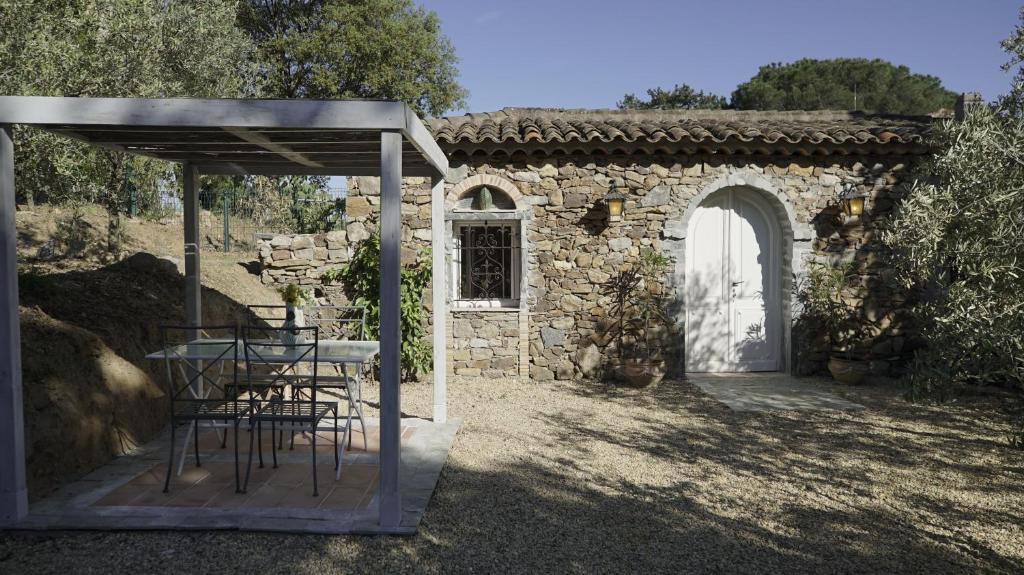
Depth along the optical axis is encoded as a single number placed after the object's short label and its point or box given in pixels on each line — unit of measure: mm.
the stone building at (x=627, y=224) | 7676
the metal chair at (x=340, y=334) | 4613
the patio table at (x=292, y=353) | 4191
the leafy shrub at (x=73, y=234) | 9164
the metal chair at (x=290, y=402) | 3838
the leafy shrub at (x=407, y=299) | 7556
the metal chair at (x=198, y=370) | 3885
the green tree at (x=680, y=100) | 27031
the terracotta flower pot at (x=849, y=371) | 7680
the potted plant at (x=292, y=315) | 4723
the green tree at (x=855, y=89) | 22422
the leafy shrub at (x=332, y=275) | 7926
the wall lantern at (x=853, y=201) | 7684
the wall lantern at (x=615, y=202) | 7566
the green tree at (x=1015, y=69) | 4152
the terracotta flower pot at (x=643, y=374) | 7469
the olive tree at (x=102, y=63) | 6652
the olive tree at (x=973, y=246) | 3605
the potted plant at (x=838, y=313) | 7750
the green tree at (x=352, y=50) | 16578
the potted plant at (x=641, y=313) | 7719
